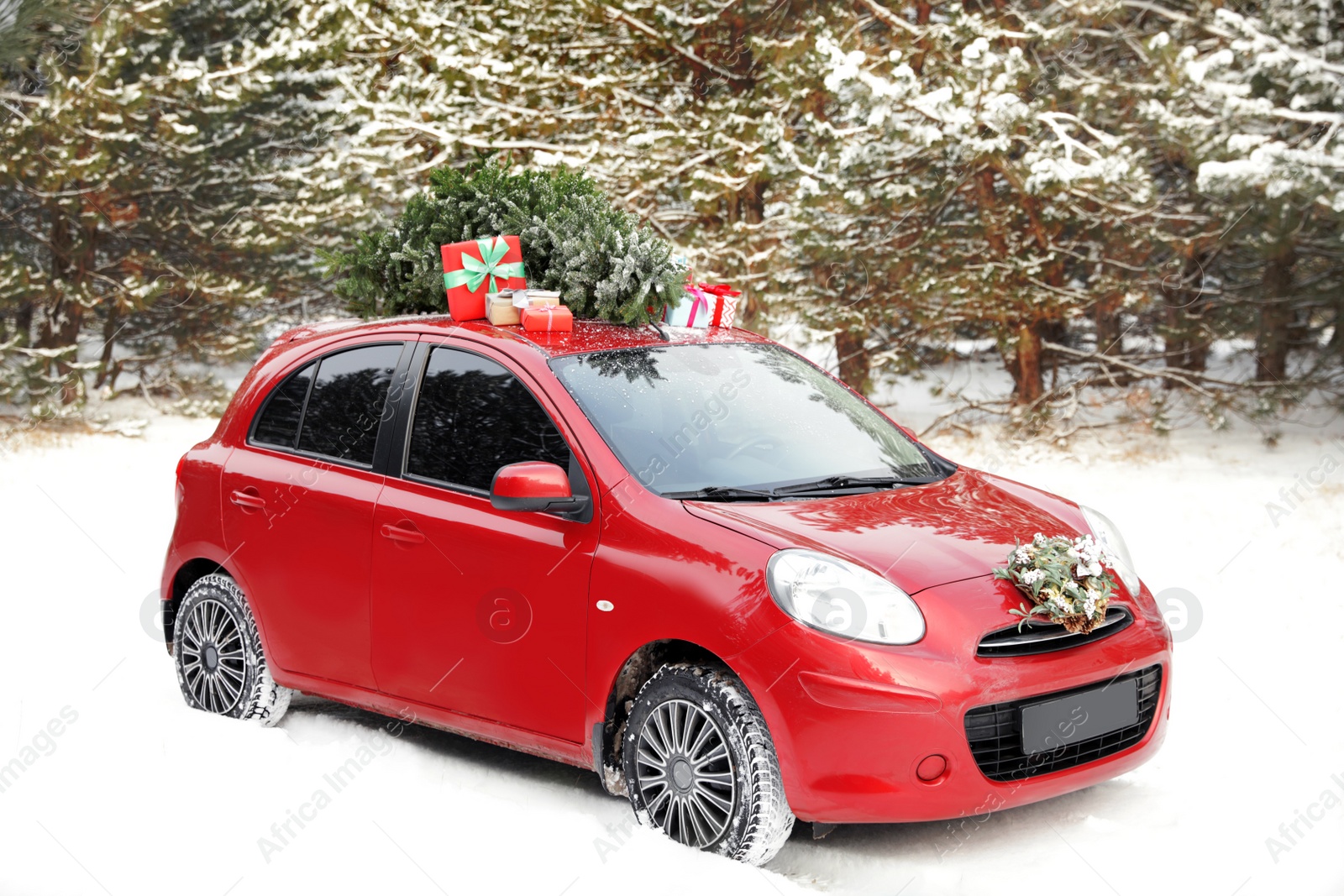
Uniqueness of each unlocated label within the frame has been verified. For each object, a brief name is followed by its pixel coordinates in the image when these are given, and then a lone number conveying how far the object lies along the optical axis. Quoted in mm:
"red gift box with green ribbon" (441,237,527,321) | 5680
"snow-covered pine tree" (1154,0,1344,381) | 11753
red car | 3971
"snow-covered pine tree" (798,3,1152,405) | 12914
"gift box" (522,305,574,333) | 5340
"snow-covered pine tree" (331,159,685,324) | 5848
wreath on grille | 4148
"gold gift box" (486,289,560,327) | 5477
